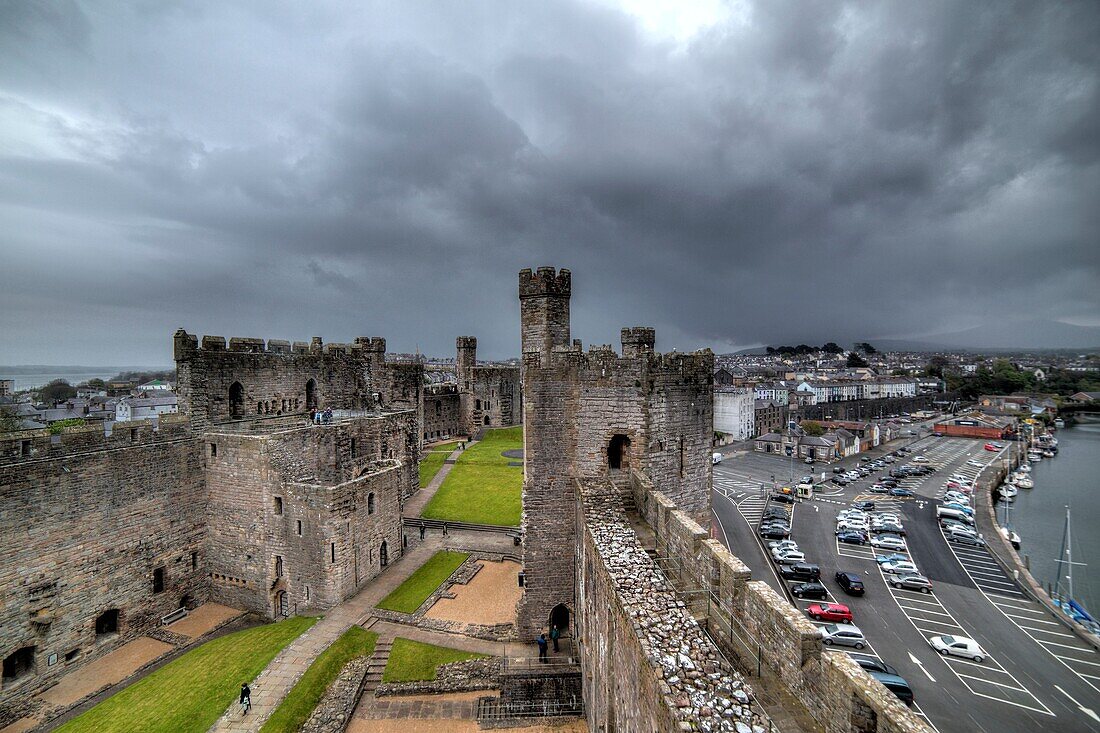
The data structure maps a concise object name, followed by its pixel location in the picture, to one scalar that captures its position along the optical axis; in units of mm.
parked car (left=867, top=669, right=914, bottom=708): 15970
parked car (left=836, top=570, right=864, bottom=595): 24156
